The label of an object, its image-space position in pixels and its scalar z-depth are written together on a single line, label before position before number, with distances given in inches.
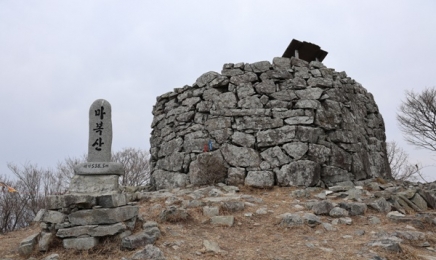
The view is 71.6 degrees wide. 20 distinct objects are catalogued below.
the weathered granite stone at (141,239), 177.3
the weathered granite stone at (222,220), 221.6
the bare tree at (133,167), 823.5
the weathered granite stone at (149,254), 163.7
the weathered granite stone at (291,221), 216.7
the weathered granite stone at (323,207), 233.1
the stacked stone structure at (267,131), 318.3
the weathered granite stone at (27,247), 182.2
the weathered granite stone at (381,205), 238.5
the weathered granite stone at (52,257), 169.6
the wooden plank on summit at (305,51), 421.1
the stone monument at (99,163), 199.2
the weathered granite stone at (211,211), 237.0
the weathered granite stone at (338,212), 227.8
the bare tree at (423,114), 603.2
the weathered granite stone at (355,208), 232.7
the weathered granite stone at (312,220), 214.7
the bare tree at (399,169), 790.7
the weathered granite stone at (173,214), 225.9
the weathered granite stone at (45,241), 180.2
